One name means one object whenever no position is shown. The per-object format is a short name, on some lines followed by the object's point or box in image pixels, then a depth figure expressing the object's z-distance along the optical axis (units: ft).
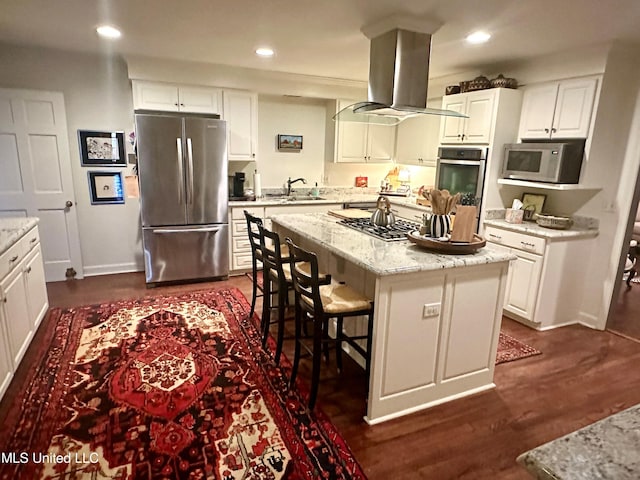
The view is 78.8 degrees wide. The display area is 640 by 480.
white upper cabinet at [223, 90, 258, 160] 15.11
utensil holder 7.98
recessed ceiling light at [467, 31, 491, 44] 9.76
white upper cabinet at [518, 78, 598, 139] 10.65
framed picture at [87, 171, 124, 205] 14.73
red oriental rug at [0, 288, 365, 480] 6.22
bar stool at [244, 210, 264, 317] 9.84
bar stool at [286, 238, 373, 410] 7.25
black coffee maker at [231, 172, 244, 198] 15.94
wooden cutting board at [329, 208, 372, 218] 11.20
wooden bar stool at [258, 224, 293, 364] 8.82
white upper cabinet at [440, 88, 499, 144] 12.61
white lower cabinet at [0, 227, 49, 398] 7.91
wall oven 12.99
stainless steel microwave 10.91
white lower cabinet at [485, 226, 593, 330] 11.23
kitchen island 6.99
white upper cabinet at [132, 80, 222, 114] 13.79
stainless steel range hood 9.17
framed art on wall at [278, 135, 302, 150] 17.31
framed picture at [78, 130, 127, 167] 14.30
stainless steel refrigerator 13.38
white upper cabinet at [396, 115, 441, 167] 16.21
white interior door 13.17
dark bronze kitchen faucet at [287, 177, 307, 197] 17.62
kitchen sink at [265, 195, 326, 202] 16.86
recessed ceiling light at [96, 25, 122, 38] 10.03
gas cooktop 8.89
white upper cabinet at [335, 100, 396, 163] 17.38
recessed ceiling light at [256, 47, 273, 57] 11.84
